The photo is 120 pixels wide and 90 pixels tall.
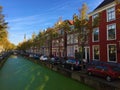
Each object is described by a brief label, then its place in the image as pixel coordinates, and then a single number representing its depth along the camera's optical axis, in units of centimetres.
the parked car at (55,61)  1822
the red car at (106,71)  950
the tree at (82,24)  1349
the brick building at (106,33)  1419
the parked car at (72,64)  1371
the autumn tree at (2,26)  1581
